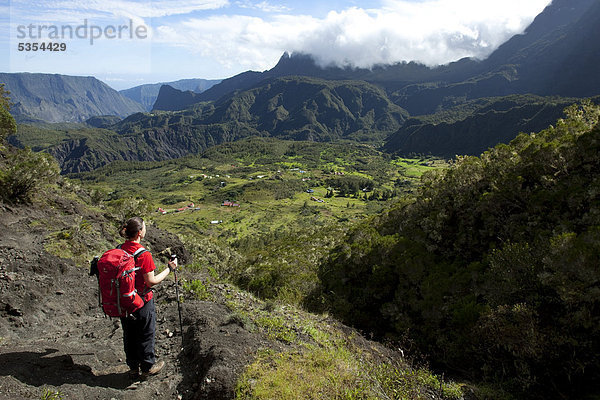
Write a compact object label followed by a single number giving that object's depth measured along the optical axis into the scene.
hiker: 5.93
